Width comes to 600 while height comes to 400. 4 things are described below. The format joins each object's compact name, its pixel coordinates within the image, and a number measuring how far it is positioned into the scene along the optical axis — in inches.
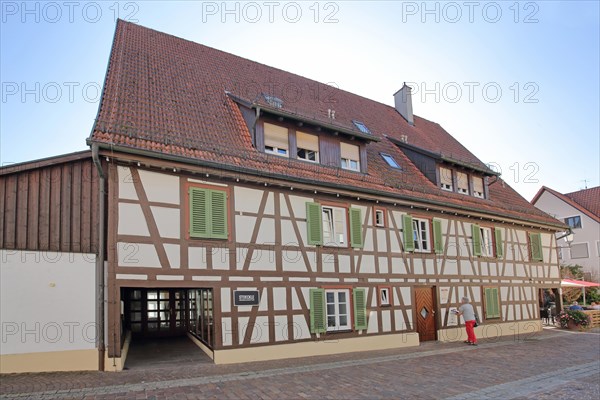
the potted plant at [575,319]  824.3
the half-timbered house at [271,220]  443.8
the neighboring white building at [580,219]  1431.7
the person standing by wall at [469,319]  645.3
